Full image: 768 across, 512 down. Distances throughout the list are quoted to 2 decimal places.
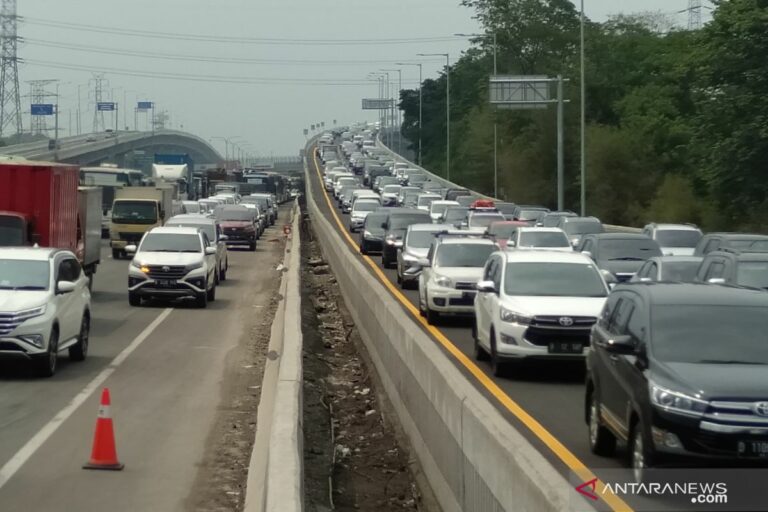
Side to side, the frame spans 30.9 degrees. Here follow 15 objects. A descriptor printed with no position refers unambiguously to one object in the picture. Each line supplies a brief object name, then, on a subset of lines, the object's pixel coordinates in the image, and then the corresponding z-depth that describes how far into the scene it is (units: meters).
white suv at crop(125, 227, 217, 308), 31.75
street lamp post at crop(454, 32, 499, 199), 97.50
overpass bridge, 107.99
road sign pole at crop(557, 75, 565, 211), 66.94
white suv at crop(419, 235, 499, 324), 25.23
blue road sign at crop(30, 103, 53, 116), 157.50
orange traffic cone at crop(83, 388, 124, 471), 12.36
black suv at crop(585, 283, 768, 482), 9.89
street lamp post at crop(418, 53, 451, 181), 109.48
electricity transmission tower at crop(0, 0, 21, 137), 97.06
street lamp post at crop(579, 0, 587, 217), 59.75
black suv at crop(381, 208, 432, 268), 43.09
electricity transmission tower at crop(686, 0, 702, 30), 97.30
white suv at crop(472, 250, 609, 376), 17.70
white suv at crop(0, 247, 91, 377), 18.50
